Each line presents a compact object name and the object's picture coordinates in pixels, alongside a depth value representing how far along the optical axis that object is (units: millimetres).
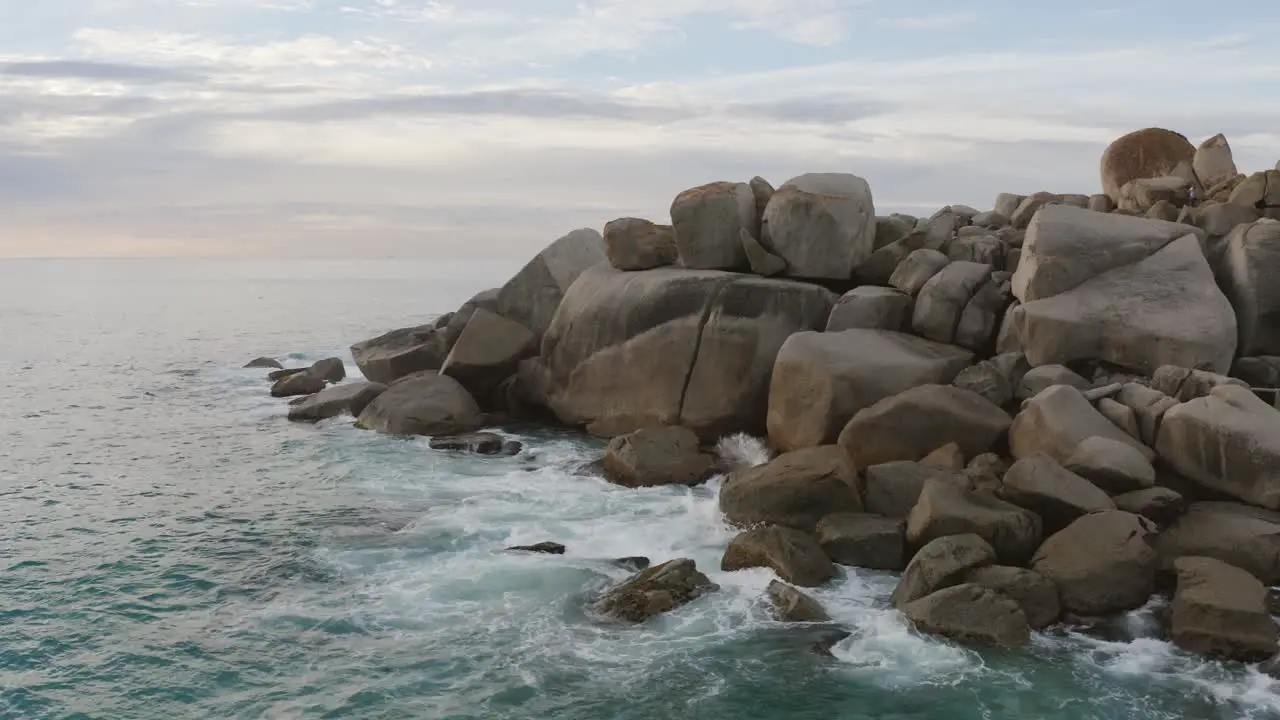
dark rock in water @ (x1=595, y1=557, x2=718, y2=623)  15078
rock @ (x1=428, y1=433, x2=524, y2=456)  26328
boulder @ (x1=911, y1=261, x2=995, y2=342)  23125
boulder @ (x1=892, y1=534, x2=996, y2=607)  14750
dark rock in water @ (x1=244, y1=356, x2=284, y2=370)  44875
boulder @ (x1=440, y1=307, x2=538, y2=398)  29938
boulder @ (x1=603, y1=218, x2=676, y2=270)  28109
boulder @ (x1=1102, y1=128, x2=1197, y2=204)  30375
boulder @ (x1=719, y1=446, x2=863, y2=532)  17812
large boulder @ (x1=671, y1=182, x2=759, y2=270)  26531
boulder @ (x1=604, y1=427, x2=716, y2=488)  22344
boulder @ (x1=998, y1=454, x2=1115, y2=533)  15914
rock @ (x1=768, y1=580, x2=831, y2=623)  14688
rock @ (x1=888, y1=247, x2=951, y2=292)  24266
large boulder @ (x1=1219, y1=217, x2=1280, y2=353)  20828
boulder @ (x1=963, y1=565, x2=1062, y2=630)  14328
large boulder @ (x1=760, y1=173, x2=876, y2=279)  25484
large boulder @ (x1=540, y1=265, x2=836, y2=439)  24641
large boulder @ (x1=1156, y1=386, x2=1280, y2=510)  16094
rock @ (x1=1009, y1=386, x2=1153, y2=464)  17422
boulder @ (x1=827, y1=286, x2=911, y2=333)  23672
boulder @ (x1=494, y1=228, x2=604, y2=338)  31906
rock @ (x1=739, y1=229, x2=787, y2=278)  25781
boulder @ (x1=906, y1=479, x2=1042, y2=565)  15570
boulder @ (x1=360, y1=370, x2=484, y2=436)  28162
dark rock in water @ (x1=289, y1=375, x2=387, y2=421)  30906
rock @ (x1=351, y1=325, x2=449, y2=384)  32719
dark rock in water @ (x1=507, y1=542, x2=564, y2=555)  17953
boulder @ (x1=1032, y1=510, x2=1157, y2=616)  14531
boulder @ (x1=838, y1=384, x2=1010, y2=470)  19047
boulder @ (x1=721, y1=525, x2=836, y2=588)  16016
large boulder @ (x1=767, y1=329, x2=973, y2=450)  21047
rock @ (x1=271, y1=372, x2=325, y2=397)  35938
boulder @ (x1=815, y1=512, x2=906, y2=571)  16688
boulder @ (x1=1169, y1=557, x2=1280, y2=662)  13258
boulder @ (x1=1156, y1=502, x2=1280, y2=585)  15062
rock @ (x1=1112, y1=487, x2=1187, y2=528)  16062
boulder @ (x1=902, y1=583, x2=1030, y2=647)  13844
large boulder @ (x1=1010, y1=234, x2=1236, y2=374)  19672
